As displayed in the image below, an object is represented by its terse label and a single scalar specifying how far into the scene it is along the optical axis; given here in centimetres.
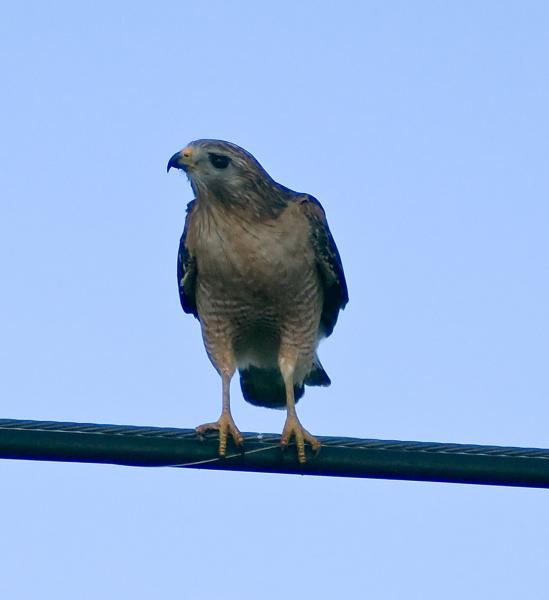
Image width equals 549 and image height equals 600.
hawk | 1900
